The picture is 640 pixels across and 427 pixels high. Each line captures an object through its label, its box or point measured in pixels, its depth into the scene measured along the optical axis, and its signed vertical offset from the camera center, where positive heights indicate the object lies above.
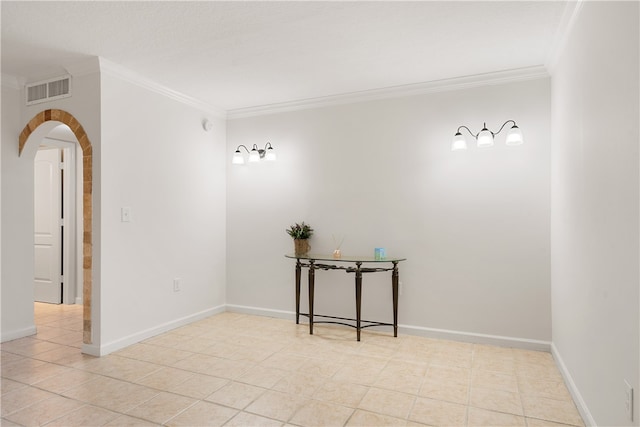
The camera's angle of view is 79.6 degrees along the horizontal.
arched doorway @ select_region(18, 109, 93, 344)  3.31 -0.12
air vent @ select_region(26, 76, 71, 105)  3.47 +1.16
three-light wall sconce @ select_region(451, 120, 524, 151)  3.30 +0.67
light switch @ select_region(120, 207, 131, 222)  3.46 +0.00
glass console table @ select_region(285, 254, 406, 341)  3.73 -0.57
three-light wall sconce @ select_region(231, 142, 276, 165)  4.42 +0.68
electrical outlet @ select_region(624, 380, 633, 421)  1.57 -0.77
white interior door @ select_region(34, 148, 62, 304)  5.36 -0.17
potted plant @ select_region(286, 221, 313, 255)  4.22 -0.26
